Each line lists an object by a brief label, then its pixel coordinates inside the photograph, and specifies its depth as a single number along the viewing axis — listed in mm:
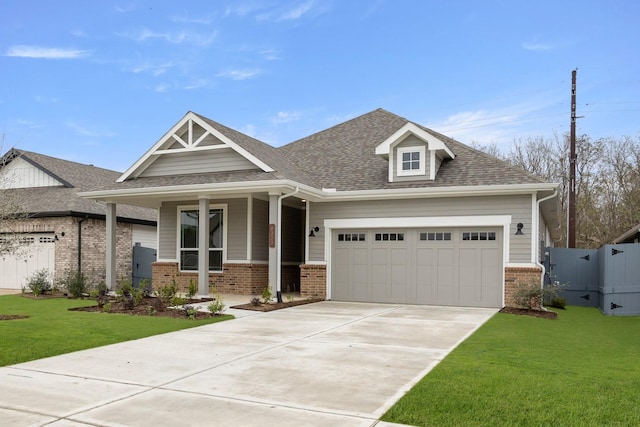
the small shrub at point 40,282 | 17188
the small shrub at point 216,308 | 11938
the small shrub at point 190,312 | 11664
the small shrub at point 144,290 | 14622
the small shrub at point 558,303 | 16000
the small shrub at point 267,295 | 13758
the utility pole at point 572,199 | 21984
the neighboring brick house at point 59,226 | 19344
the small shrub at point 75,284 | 16669
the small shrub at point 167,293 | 13606
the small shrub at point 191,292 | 14017
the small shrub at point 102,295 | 13594
